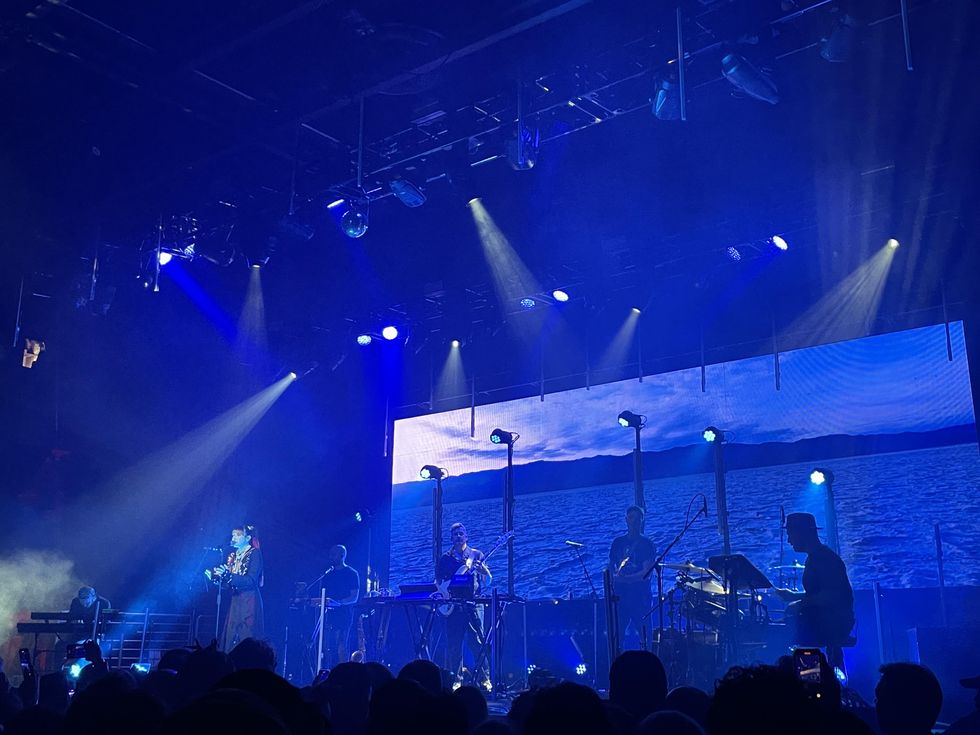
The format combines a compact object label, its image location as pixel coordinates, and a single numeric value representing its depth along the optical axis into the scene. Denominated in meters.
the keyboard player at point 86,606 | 9.98
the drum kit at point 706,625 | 8.00
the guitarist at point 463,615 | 10.25
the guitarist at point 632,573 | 10.26
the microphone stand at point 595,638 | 10.38
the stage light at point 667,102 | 7.87
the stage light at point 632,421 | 11.80
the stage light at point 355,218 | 9.86
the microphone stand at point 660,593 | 8.34
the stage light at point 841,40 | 7.16
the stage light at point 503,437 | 12.07
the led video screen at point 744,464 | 9.96
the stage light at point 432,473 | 12.88
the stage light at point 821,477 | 10.37
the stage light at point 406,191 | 9.70
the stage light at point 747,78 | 7.50
